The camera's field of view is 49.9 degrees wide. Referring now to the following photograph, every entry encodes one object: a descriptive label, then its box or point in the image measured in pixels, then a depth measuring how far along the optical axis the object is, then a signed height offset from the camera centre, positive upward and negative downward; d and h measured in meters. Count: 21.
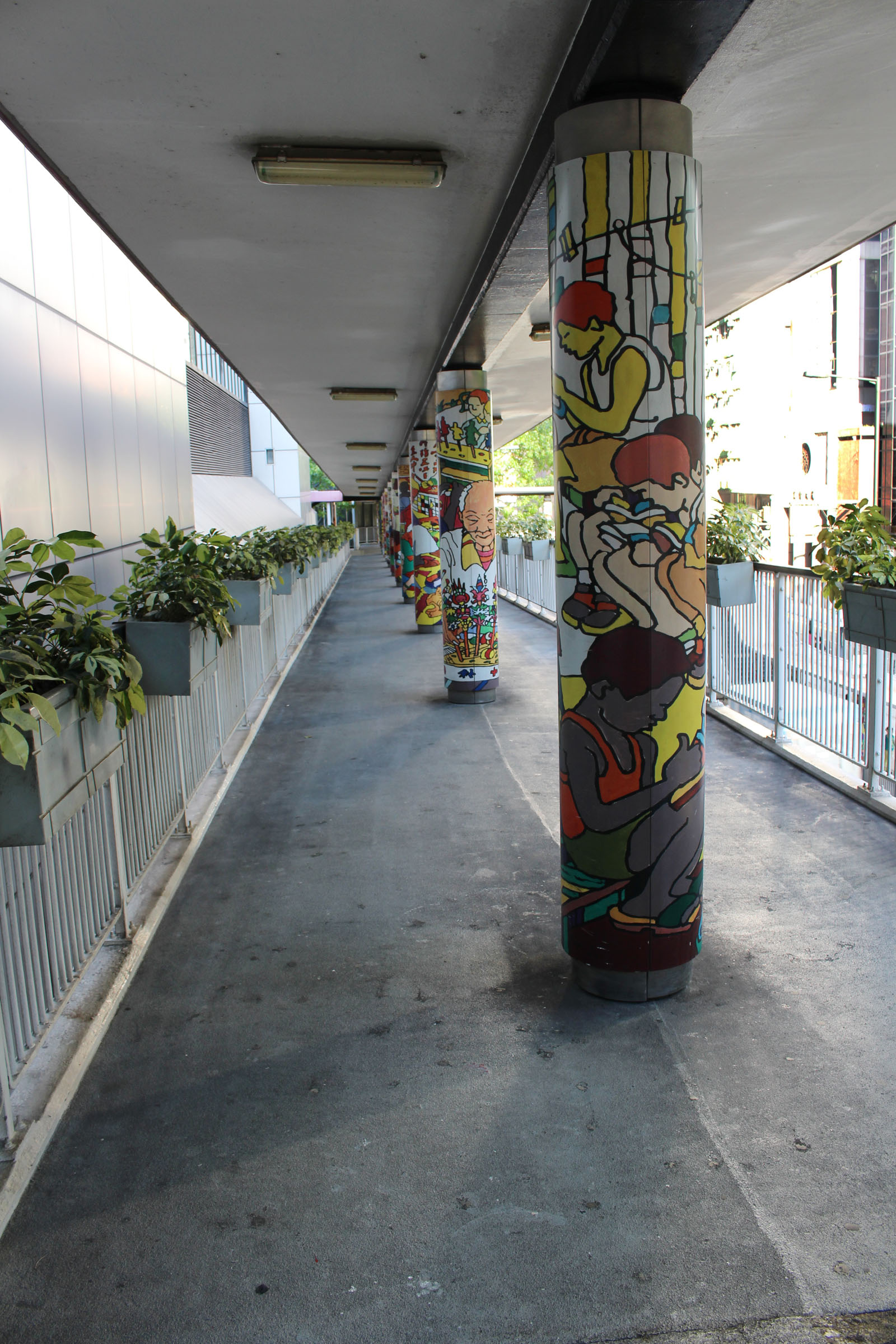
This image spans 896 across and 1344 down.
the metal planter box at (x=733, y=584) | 8.65 -0.32
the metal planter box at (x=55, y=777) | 3.10 -0.72
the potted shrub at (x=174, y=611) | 5.30 -0.27
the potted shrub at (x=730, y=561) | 8.66 -0.12
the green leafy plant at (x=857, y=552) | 6.50 -0.05
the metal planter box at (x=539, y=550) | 20.12 +0.08
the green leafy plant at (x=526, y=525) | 25.33 +0.81
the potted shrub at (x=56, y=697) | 3.08 -0.46
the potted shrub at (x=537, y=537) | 20.25 +0.43
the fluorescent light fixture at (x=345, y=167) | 4.75 +1.96
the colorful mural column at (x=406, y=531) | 25.33 +0.69
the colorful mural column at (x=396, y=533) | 30.67 +0.86
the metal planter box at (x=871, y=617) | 6.10 -0.47
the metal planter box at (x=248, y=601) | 7.82 -0.32
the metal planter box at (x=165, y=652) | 5.29 -0.48
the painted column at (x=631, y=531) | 3.93 +0.08
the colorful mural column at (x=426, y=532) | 17.84 +0.47
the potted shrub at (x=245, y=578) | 7.83 -0.14
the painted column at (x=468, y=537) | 11.10 +0.22
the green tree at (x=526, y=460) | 56.56 +5.61
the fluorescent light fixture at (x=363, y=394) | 14.31 +2.45
